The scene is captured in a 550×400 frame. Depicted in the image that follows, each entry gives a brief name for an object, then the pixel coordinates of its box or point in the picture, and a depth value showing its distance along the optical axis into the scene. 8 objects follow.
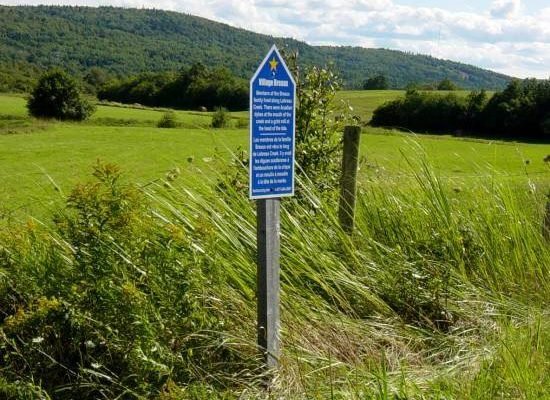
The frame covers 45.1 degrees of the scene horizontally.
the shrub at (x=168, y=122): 47.03
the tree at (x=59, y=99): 51.81
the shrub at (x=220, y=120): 38.50
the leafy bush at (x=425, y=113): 46.75
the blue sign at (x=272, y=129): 2.87
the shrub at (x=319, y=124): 5.50
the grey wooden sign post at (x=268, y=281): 2.98
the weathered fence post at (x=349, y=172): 4.62
